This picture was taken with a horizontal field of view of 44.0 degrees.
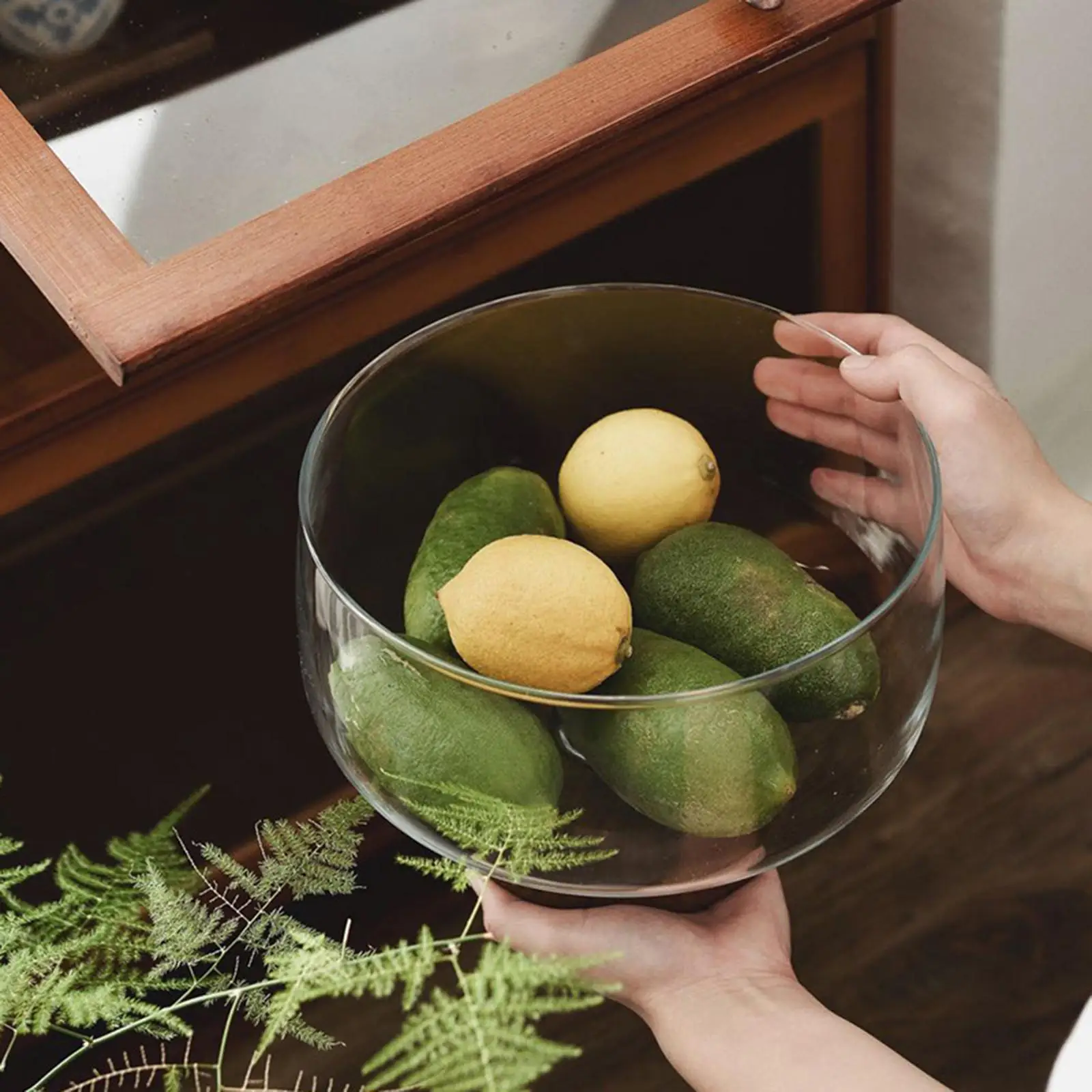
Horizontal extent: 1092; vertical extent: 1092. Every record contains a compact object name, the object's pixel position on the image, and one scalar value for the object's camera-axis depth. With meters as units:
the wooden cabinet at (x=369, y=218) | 0.61
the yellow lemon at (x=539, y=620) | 0.54
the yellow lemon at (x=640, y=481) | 0.62
